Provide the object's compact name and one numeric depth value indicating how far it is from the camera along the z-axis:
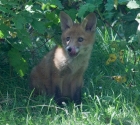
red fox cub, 11.98
